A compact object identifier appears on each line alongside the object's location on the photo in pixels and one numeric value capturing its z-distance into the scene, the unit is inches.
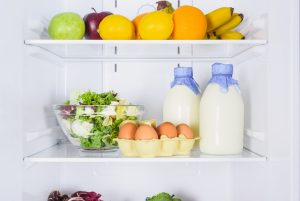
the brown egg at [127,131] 53.1
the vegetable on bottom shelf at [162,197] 61.1
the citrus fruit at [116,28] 55.4
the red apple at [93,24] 60.5
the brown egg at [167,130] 53.1
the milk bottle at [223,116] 55.2
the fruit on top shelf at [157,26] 54.0
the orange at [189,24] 54.9
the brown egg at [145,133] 52.3
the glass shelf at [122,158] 52.1
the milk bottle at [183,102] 59.1
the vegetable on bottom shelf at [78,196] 62.9
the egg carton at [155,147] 52.3
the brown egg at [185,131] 53.8
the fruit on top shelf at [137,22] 58.7
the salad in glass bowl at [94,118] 56.7
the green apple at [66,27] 57.4
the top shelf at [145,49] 52.1
